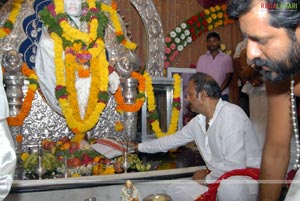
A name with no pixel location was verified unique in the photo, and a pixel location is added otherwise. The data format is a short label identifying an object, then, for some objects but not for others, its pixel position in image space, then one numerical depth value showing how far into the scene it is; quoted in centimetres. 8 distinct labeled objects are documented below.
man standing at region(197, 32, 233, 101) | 584
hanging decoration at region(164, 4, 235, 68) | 639
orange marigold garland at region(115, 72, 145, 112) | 489
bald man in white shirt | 269
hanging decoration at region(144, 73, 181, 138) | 495
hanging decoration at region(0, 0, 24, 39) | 488
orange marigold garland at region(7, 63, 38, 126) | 445
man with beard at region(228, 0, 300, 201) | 126
